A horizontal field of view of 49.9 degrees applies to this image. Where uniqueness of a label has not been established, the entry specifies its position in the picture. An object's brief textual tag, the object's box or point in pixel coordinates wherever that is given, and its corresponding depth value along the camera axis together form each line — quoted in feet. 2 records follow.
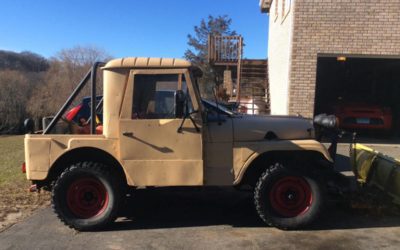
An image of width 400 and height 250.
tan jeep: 17.69
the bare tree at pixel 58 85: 200.54
